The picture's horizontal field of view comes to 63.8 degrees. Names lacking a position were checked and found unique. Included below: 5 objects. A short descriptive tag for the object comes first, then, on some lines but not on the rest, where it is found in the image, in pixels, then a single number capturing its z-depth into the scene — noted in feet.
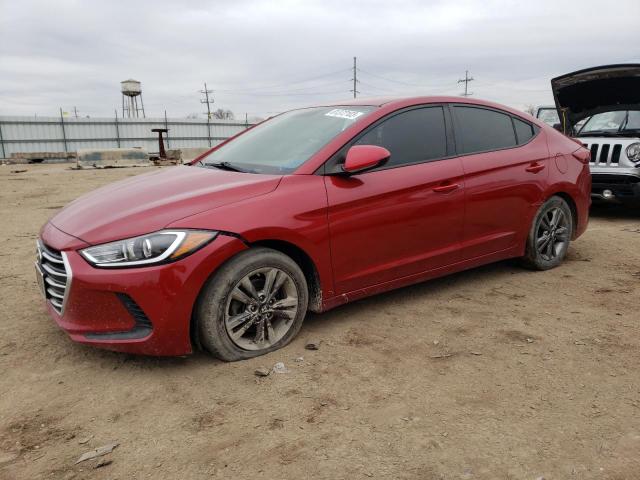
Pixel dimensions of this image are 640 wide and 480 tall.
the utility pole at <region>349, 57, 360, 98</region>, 209.56
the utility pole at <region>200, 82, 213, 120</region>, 235.61
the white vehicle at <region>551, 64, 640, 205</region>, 21.99
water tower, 152.66
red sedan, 8.89
